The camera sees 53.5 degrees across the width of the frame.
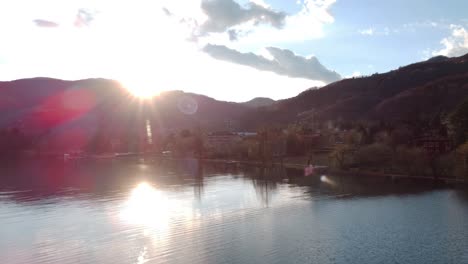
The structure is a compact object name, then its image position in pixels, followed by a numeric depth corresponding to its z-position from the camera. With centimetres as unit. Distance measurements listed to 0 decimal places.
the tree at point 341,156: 4720
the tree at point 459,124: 4134
